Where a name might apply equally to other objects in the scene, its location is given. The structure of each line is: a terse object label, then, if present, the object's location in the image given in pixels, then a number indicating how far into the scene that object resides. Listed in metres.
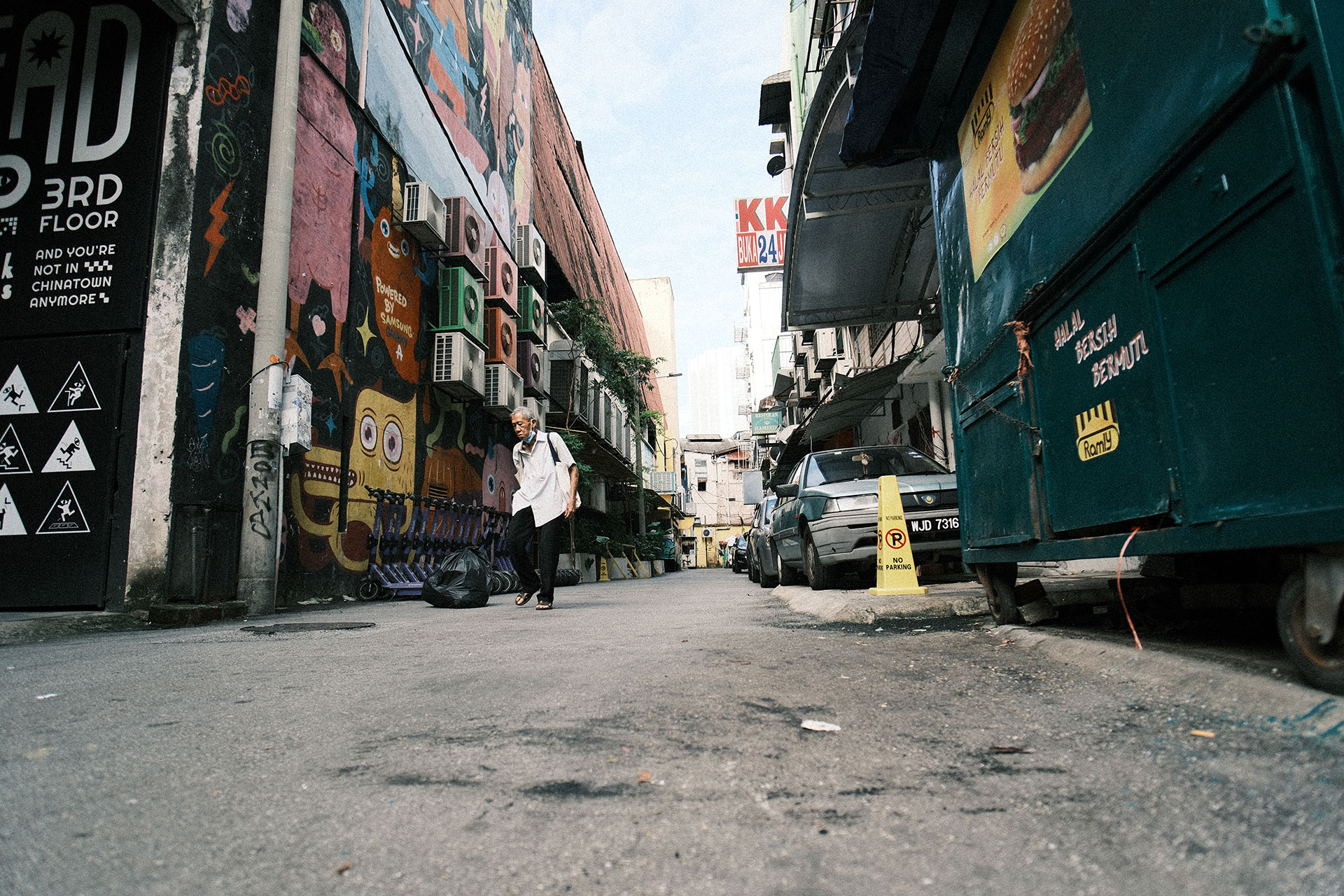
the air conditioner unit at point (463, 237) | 12.38
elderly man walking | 6.98
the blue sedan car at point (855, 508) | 6.90
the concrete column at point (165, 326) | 6.15
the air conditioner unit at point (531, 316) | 16.47
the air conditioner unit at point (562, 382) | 18.63
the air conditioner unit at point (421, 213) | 11.20
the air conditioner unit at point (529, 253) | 16.91
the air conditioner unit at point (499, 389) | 13.87
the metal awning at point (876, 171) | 4.31
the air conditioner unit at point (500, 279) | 14.44
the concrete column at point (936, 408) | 12.34
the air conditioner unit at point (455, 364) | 11.95
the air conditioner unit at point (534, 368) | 16.27
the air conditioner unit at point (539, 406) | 16.41
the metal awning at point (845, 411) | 13.12
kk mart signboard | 28.31
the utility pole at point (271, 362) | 6.68
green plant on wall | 20.66
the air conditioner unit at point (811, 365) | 23.64
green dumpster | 1.85
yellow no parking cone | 5.56
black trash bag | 7.66
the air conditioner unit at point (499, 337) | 14.07
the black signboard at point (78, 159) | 6.49
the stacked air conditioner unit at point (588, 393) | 19.39
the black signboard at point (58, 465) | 6.21
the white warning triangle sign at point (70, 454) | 6.32
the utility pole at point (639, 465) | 25.66
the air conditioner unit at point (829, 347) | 20.62
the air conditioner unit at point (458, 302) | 12.34
